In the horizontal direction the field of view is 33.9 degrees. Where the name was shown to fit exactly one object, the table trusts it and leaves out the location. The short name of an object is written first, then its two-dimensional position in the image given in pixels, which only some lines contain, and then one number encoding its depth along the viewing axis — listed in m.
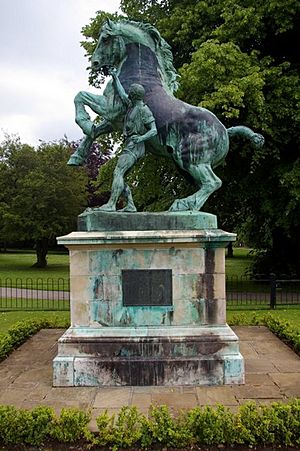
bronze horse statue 7.27
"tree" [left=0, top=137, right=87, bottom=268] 32.66
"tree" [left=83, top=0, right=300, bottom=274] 14.55
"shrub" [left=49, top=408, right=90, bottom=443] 5.00
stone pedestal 6.70
